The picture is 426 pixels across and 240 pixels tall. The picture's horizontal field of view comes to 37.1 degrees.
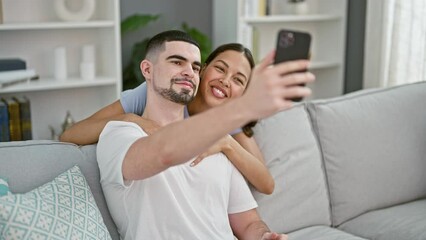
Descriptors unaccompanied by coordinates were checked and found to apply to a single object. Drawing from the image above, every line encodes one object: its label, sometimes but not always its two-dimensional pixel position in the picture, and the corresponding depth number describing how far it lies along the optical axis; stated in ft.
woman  6.22
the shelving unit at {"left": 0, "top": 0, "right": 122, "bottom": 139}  10.28
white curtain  11.29
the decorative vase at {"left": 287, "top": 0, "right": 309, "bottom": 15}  12.57
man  4.53
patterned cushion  4.89
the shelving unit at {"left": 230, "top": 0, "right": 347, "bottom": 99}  12.77
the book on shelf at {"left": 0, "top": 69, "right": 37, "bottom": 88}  9.57
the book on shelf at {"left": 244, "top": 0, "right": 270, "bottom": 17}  11.69
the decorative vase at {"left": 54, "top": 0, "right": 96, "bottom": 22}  10.27
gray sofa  7.18
